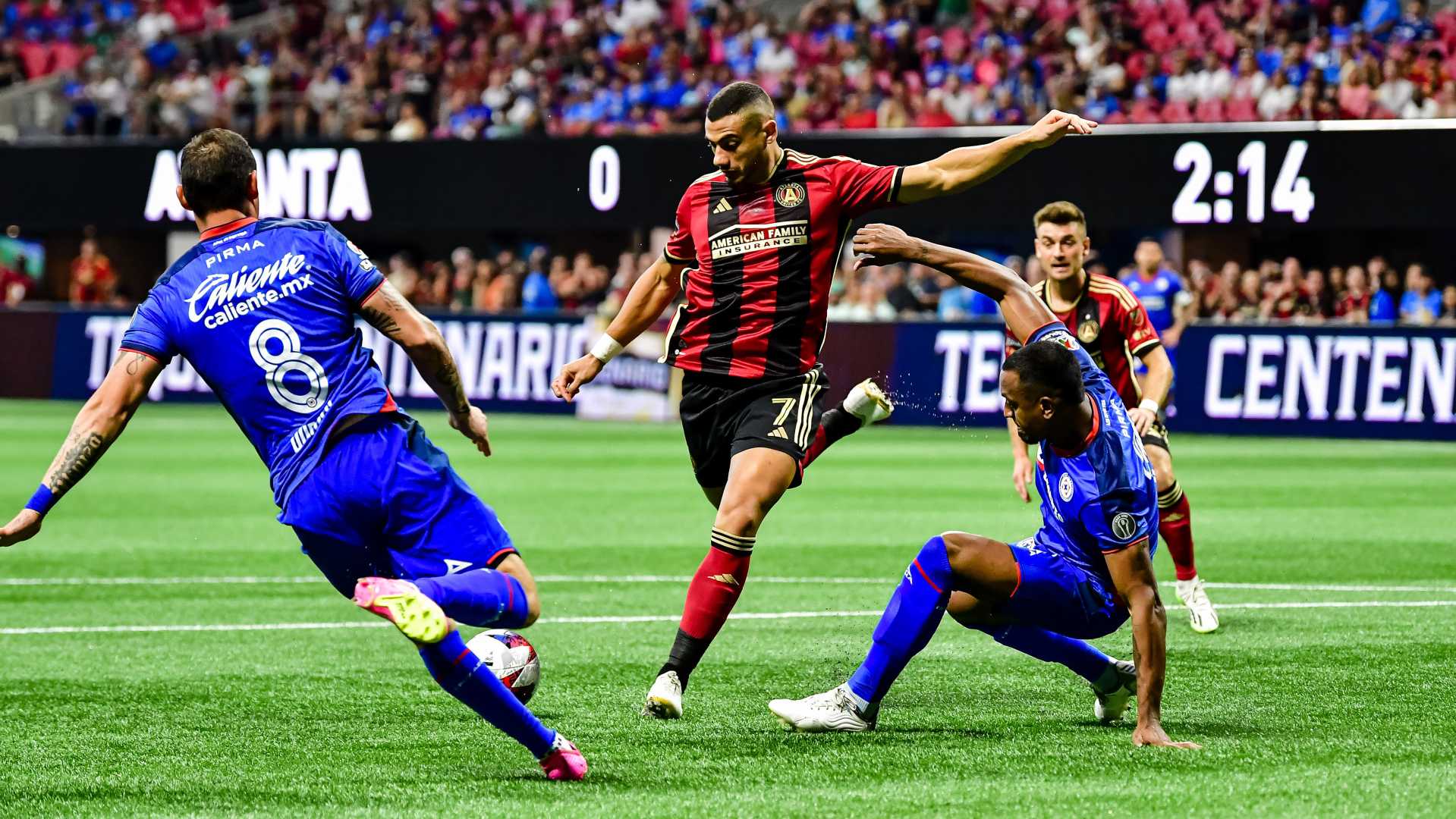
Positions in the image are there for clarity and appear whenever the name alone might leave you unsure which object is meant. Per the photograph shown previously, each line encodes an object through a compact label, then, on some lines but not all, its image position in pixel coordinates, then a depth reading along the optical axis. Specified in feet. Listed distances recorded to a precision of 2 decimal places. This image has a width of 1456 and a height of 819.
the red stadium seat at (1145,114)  160.45
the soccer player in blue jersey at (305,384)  35.53
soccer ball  41.57
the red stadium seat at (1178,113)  158.51
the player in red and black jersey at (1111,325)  57.26
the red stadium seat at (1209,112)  156.76
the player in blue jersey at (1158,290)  102.94
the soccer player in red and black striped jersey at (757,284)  45.44
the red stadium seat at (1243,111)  154.81
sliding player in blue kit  38.40
